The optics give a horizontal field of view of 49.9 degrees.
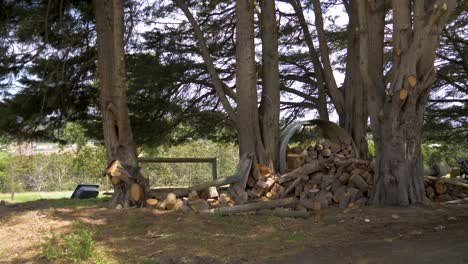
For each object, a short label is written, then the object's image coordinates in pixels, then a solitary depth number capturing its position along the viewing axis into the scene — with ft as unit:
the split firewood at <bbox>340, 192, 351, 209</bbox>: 31.07
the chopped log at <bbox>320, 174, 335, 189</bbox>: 33.57
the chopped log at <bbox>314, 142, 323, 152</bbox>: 38.12
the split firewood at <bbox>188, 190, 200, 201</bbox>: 32.00
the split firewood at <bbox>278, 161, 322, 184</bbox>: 34.42
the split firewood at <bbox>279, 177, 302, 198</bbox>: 33.17
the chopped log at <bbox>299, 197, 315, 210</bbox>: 30.48
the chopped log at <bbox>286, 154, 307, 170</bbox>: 37.77
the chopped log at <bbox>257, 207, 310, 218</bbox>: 27.81
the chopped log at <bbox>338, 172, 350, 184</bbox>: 33.91
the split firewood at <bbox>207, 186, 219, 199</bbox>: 32.91
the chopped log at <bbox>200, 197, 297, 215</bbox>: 28.12
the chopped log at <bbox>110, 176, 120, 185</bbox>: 31.37
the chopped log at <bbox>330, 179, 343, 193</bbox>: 33.14
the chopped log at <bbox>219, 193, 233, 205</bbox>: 31.47
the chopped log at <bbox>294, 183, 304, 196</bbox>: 33.36
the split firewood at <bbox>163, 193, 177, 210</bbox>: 30.91
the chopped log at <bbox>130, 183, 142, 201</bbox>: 31.91
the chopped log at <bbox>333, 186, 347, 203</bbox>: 31.95
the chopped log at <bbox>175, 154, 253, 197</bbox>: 32.86
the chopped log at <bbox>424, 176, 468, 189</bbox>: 35.94
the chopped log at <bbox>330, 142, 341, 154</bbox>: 37.93
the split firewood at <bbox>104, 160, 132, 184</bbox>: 31.09
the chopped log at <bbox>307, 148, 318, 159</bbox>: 38.09
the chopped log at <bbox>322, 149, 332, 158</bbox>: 37.31
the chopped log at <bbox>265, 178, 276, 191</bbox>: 33.32
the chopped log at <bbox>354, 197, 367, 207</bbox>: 30.76
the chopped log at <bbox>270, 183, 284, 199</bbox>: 33.52
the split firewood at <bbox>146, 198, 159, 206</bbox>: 31.84
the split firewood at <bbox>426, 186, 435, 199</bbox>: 34.87
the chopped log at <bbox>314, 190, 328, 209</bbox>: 30.99
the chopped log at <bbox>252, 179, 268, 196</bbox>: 33.01
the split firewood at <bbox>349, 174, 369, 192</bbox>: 32.55
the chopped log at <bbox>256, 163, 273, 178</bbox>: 34.50
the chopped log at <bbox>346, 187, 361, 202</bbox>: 31.55
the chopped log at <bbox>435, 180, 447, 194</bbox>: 35.63
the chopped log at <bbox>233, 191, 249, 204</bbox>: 31.81
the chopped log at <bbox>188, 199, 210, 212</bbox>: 30.09
